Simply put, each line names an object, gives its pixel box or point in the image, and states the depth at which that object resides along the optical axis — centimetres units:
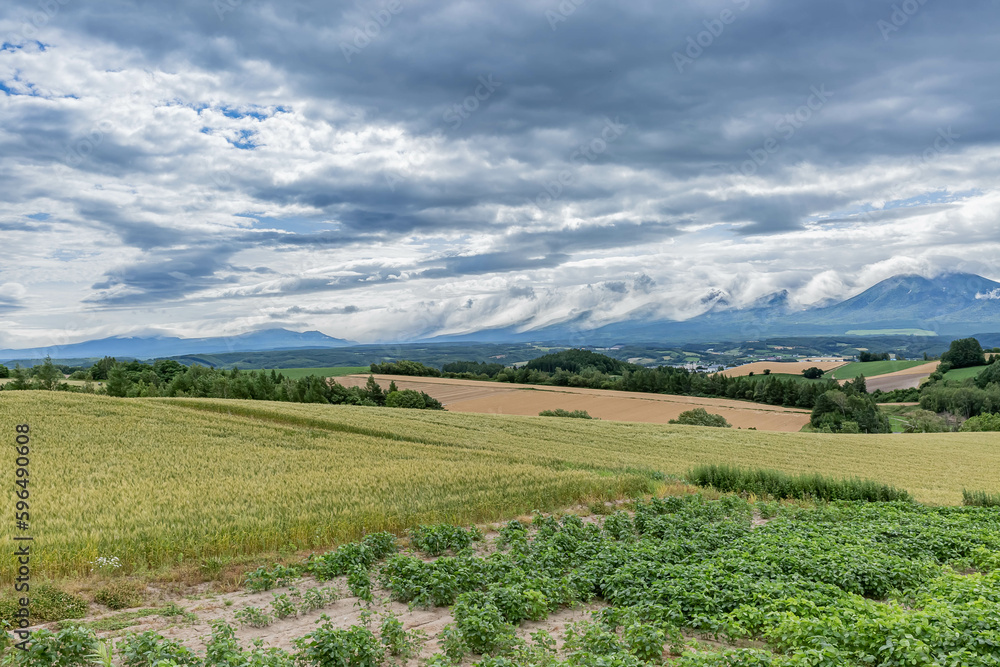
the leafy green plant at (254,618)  948
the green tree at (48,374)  8331
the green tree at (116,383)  8025
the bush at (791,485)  2359
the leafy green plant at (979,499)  2338
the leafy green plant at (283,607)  984
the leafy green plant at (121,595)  1019
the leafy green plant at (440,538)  1371
